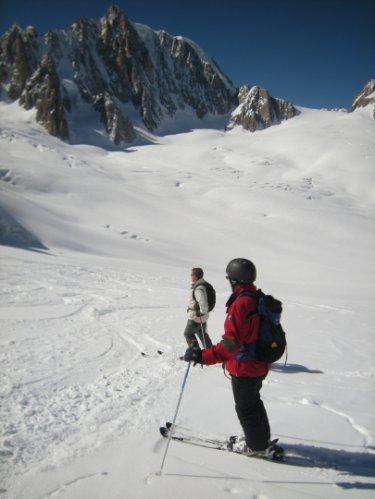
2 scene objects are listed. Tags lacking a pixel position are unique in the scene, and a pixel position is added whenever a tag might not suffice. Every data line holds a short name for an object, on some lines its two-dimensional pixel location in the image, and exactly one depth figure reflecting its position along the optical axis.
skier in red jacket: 3.28
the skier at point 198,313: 6.19
